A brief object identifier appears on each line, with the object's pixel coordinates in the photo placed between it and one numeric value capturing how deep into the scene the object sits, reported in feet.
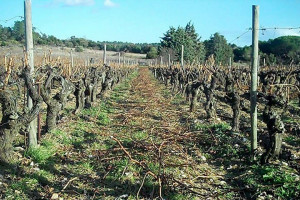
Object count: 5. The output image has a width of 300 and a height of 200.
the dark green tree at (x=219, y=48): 180.96
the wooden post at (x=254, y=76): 22.84
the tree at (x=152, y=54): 305.20
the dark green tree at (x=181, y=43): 184.03
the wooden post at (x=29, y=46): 22.25
